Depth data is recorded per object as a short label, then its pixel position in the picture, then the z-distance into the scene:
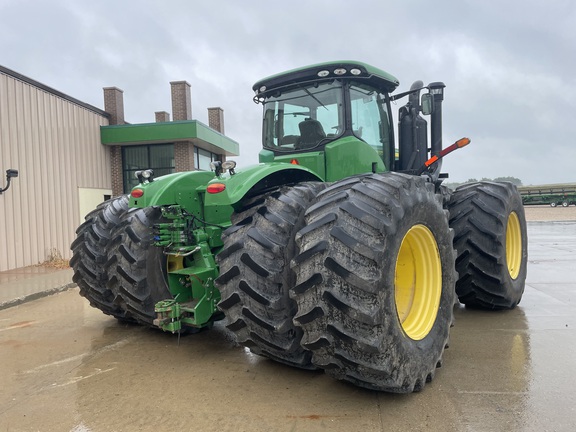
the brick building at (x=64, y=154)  10.92
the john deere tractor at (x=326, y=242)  2.81
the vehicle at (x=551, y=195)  40.10
